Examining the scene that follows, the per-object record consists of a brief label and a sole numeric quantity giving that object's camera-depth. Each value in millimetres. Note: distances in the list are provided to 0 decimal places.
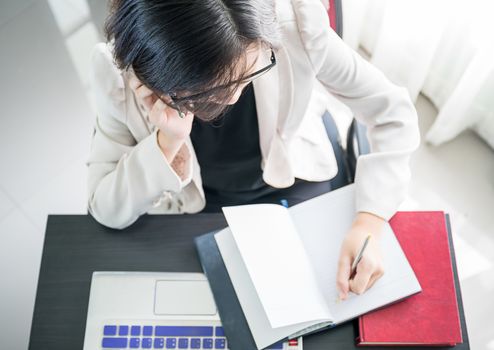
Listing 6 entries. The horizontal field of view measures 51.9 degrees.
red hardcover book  834
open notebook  847
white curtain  1454
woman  681
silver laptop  868
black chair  1009
